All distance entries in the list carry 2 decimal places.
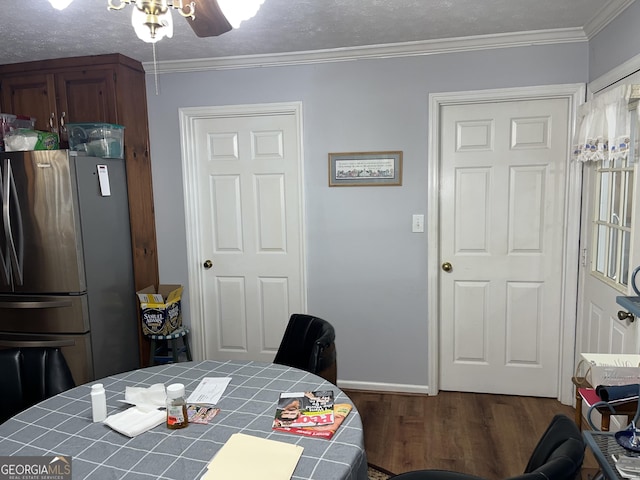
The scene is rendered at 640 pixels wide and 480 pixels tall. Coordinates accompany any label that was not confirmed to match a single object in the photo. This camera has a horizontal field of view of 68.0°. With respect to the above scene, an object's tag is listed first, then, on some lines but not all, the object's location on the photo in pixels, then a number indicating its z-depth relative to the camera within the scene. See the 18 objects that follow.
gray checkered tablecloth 1.33
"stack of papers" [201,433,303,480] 1.29
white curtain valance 2.14
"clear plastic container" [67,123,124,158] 3.04
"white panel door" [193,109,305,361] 3.33
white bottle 1.59
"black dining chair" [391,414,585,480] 1.08
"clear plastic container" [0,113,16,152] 3.03
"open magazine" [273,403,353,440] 1.50
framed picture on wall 3.12
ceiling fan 1.31
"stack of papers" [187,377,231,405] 1.75
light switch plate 3.13
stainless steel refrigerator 2.85
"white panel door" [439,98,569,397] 2.99
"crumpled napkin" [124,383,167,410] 1.69
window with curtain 2.17
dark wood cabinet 3.15
